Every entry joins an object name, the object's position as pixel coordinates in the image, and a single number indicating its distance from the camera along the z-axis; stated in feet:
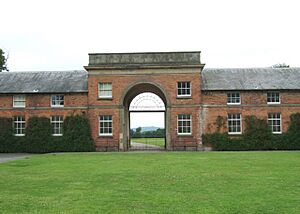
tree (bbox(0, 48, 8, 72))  180.13
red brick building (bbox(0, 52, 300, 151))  116.98
